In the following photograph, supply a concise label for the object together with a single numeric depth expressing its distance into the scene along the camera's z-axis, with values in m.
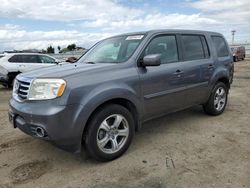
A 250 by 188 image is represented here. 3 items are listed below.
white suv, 7.89
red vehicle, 18.66
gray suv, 2.33
